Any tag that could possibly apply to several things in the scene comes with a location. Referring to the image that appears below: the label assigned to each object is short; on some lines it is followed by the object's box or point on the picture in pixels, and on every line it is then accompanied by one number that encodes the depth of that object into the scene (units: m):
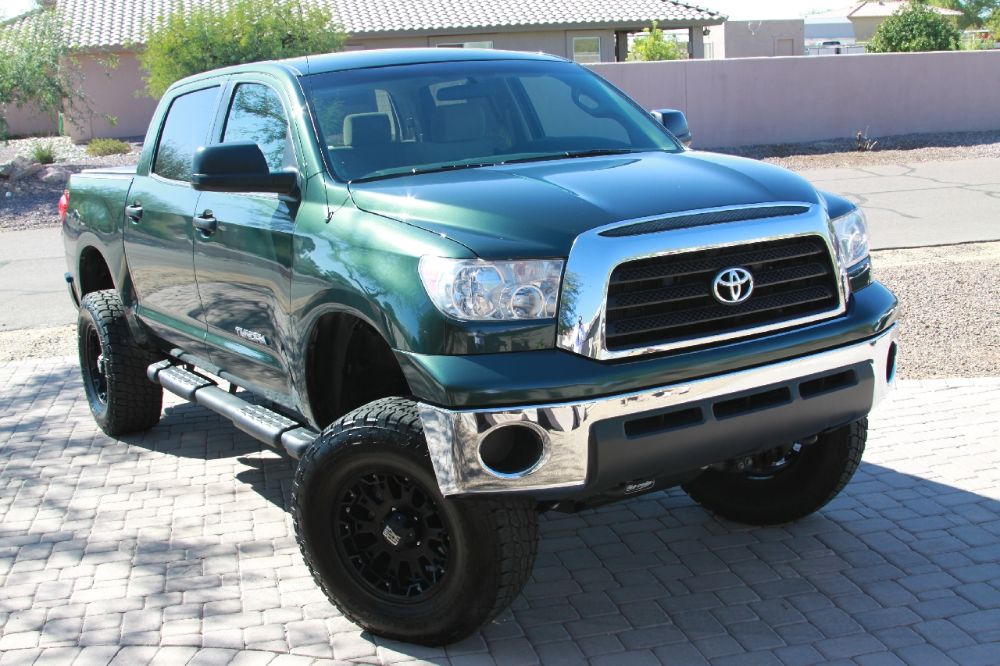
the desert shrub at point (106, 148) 27.17
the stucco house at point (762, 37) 44.03
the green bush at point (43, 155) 23.08
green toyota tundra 3.62
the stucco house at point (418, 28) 34.00
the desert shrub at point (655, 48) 32.66
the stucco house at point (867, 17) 72.44
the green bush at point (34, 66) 24.50
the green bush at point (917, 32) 33.03
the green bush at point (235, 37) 24.19
